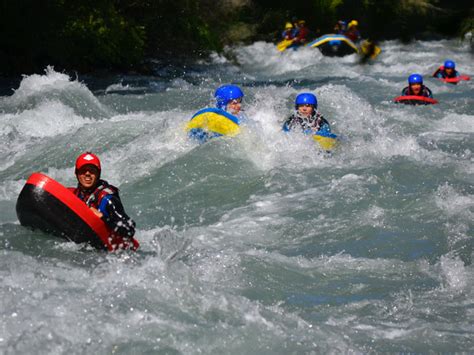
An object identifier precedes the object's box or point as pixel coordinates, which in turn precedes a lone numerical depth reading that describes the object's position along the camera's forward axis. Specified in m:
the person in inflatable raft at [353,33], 25.05
